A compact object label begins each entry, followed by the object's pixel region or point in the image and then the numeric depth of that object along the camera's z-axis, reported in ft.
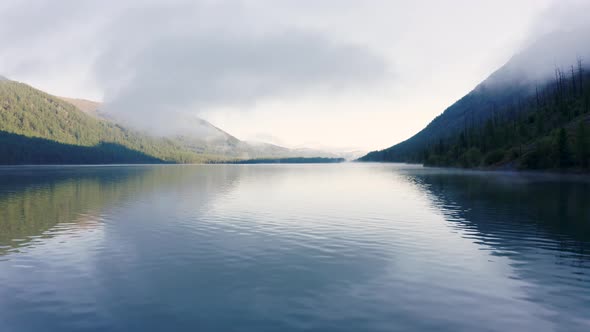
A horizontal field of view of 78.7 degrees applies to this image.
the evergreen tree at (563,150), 486.38
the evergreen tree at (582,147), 464.24
